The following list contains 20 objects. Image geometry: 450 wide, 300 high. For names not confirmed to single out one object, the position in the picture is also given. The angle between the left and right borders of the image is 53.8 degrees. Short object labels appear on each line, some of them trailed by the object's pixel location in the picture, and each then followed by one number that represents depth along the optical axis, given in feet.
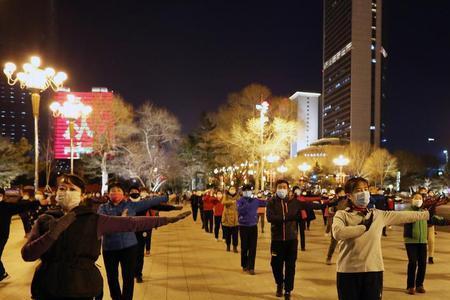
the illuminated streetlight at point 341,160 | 112.06
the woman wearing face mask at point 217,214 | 51.67
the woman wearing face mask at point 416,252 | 25.34
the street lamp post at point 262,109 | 110.73
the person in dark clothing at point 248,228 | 31.12
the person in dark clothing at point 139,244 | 26.32
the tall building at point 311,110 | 599.12
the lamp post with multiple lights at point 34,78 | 49.08
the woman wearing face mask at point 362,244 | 14.25
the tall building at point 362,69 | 440.04
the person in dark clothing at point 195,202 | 80.91
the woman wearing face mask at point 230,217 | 40.42
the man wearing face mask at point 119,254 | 20.20
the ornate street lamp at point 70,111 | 66.28
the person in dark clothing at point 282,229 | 24.40
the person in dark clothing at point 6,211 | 22.36
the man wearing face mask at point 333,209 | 33.70
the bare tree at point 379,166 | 227.20
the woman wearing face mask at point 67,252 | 10.33
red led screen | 130.31
